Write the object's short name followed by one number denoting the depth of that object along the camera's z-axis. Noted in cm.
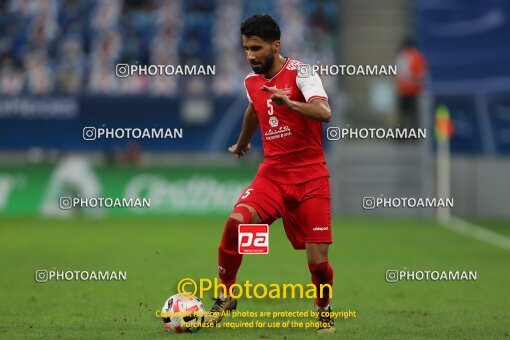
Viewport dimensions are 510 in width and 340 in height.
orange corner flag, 4456
